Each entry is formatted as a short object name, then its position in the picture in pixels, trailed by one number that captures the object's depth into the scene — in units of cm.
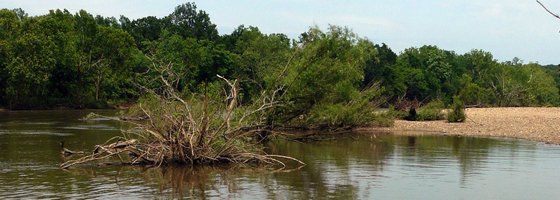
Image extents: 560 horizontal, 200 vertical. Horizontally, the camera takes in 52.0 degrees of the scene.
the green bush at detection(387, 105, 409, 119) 3332
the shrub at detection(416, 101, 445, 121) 3516
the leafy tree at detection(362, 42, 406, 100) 7925
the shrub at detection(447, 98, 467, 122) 3353
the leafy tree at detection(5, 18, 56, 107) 4872
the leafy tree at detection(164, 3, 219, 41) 8712
